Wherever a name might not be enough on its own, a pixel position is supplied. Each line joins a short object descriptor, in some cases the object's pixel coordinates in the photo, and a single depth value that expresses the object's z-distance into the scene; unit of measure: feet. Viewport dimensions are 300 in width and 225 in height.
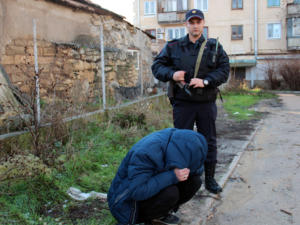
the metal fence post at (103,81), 21.48
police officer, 11.78
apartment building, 92.43
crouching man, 7.95
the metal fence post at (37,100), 15.53
